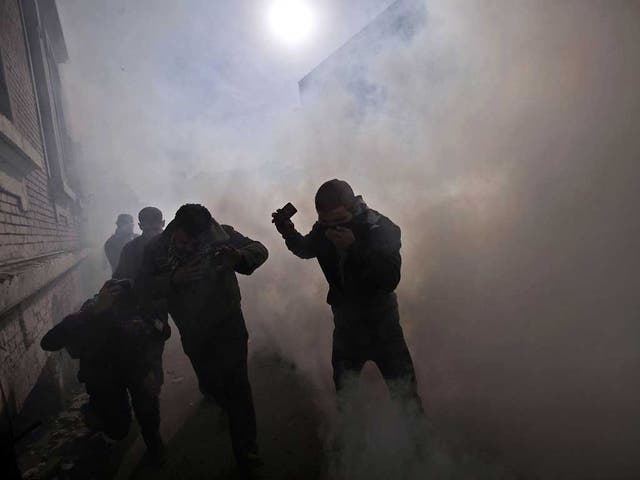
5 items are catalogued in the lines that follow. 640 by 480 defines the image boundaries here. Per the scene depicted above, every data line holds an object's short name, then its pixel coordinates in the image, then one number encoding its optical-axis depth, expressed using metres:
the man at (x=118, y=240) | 5.61
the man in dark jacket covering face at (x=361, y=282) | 2.12
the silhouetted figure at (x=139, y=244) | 3.30
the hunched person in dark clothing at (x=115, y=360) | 2.57
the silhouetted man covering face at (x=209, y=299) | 2.34
